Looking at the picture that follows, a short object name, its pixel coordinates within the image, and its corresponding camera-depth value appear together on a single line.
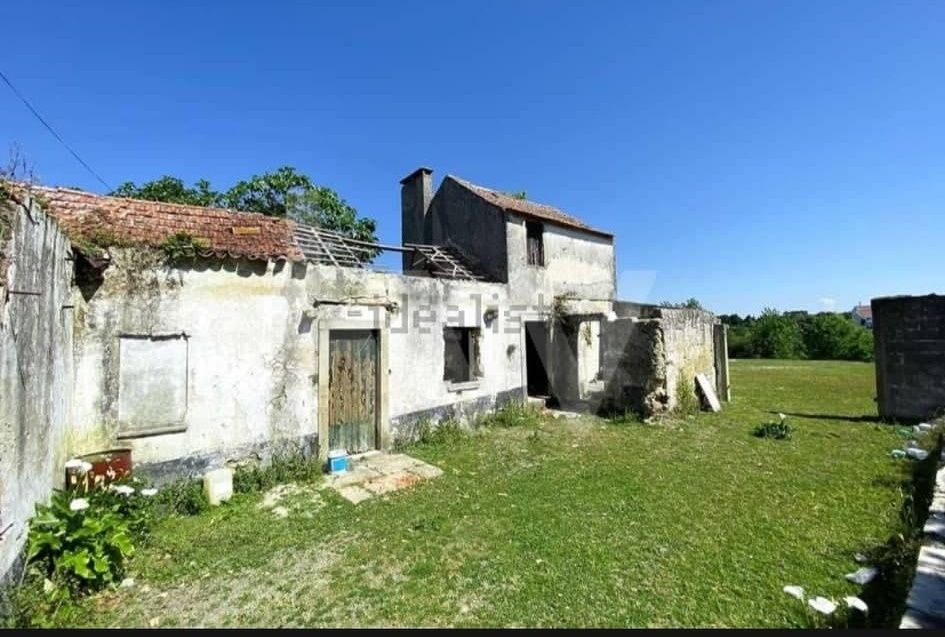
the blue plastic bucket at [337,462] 8.17
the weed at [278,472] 7.25
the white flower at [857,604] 3.56
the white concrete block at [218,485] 6.66
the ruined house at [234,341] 4.56
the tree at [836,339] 36.75
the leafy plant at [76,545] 4.25
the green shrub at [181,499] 6.32
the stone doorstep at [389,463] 8.38
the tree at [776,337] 39.19
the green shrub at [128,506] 5.28
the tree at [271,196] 22.69
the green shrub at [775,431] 9.96
